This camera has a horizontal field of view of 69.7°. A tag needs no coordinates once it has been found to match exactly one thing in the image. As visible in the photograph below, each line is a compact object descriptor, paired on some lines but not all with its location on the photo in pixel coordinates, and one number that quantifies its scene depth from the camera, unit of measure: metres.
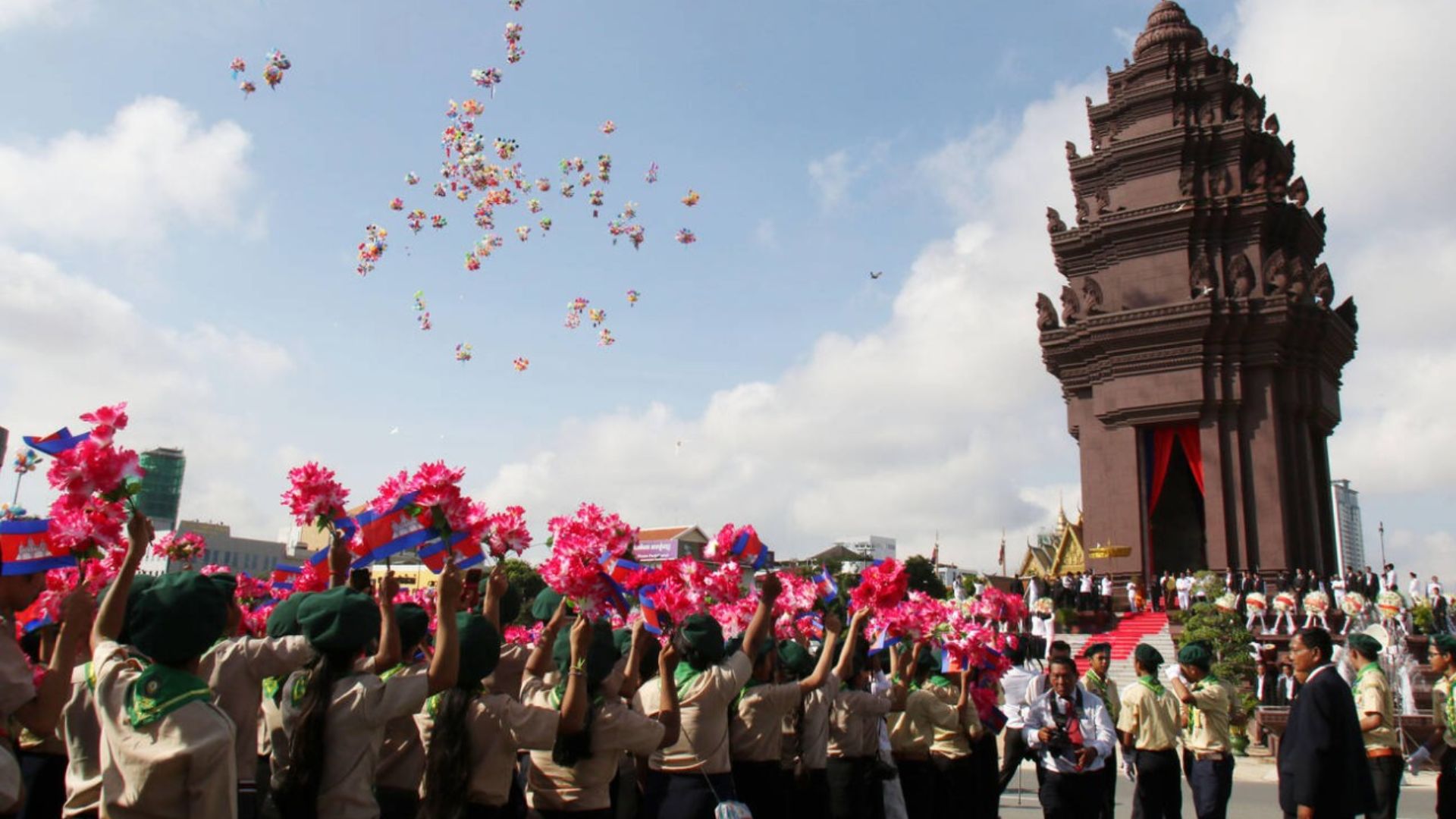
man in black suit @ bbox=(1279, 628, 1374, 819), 5.95
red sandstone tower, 30.03
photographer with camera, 7.36
